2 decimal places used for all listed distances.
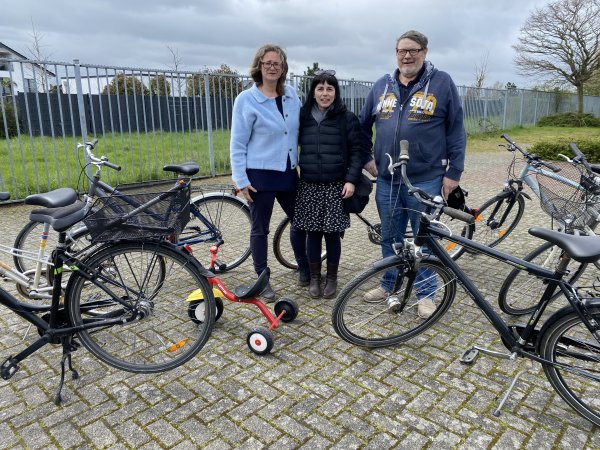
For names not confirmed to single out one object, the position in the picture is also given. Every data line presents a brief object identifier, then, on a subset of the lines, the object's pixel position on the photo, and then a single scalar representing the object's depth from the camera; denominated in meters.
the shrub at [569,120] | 27.28
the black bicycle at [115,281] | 2.54
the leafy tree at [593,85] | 28.22
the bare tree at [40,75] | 6.92
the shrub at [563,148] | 13.37
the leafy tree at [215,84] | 9.17
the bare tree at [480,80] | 32.94
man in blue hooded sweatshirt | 3.20
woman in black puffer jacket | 3.47
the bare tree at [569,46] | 28.03
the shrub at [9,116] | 6.76
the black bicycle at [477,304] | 2.27
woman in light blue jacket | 3.39
